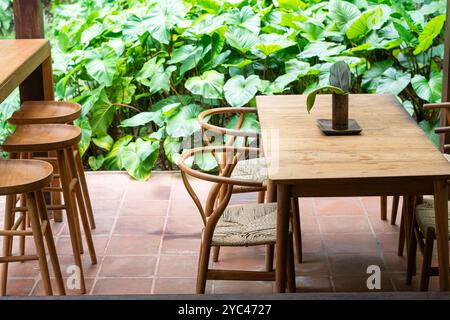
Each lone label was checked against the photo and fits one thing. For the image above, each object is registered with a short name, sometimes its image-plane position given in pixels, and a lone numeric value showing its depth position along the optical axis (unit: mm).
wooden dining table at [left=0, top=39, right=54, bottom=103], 3411
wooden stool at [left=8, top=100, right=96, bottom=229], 3836
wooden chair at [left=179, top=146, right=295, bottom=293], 3023
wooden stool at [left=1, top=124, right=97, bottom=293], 3449
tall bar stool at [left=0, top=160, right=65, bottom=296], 2969
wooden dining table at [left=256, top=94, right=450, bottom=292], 2818
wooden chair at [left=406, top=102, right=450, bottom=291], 3182
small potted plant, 3330
